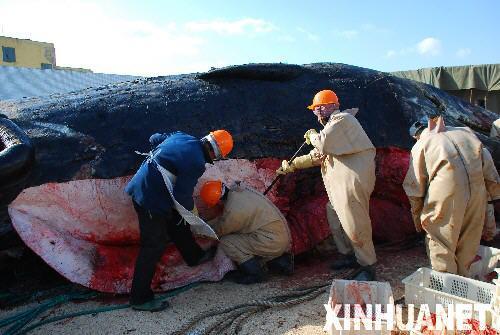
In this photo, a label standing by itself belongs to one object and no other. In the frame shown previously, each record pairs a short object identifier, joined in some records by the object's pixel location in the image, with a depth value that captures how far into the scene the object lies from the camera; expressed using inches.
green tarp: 700.7
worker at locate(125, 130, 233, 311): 176.7
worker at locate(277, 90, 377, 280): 193.6
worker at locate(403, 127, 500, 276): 169.5
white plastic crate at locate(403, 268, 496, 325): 162.1
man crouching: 200.8
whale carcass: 187.3
